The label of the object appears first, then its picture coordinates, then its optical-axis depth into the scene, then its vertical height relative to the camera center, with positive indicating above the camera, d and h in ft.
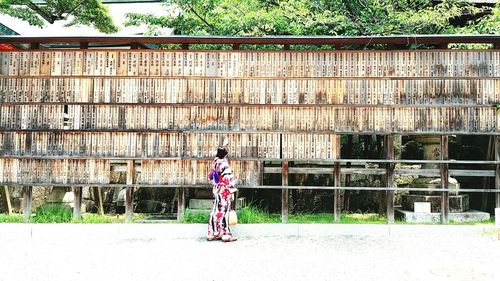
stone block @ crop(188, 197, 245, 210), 36.81 -4.57
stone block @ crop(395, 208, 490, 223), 34.68 -5.31
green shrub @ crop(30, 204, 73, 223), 33.78 -5.11
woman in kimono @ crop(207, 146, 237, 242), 31.09 -3.22
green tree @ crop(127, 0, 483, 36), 40.04 +12.93
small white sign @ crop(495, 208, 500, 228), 32.32 -4.98
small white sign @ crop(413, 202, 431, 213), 35.01 -4.52
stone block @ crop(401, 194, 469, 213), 35.45 -4.17
